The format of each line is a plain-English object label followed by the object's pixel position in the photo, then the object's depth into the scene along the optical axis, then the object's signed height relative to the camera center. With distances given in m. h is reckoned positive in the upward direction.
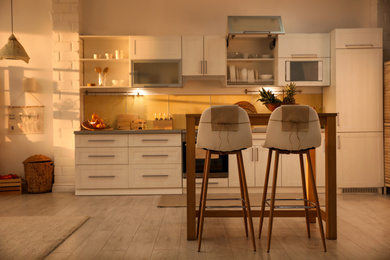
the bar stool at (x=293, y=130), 2.66 -0.06
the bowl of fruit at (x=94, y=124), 5.12 -0.01
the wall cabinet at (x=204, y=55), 5.17 +0.94
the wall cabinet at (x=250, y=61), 5.29 +0.89
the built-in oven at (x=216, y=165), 4.92 -0.57
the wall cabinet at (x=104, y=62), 5.44 +0.90
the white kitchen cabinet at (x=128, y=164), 4.91 -0.53
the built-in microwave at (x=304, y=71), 5.14 +0.70
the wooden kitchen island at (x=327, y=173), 2.91 -0.40
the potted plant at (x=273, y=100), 3.00 +0.18
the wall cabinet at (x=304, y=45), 5.14 +1.06
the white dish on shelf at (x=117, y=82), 5.23 +0.58
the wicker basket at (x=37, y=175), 5.07 -0.70
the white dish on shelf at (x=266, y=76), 5.27 +0.65
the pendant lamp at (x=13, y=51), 4.45 +0.88
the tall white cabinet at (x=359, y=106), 4.95 +0.20
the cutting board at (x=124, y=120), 5.46 +0.05
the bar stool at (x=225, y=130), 2.70 -0.06
